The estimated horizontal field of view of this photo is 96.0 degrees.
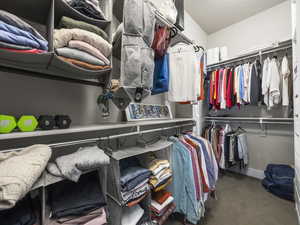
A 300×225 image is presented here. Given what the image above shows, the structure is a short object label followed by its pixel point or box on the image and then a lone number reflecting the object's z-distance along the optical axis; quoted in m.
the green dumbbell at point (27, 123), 0.62
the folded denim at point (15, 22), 0.59
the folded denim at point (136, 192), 0.92
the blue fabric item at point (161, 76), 1.33
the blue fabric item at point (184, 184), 1.22
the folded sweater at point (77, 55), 0.74
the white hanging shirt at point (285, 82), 1.82
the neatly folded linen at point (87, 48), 0.77
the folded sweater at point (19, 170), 0.44
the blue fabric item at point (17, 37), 0.56
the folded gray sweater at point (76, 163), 0.66
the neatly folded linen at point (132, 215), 0.99
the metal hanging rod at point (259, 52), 1.94
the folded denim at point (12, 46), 0.56
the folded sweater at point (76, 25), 0.80
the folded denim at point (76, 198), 0.70
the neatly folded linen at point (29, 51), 0.58
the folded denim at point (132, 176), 0.94
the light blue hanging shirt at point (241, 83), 2.13
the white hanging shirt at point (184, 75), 1.48
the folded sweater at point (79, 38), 0.74
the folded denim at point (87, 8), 0.85
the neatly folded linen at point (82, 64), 0.76
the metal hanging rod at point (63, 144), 0.74
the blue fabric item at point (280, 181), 1.77
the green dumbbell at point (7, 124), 0.56
